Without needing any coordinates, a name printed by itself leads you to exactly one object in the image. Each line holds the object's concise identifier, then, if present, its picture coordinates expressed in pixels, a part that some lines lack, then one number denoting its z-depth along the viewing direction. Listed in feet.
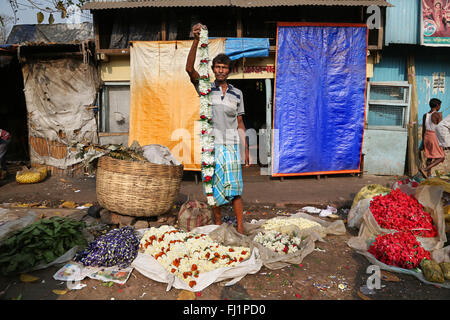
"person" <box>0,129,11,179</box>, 23.50
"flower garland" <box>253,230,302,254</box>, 11.57
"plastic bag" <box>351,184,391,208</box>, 15.19
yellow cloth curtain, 23.06
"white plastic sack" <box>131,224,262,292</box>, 9.54
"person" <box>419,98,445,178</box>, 22.18
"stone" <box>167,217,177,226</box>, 14.46
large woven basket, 13.20
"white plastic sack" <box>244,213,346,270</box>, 10.88
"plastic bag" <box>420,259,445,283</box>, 9.68
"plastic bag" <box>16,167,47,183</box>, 23.26
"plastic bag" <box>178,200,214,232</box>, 13.44
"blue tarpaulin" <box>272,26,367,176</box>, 23.62
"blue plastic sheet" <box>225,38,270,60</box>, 22.79
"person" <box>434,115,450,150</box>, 21.71
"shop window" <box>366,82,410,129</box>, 25.50
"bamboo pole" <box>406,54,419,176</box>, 26.24
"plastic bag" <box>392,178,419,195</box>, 14.24
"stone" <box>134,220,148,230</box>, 13.81
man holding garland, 12.50
